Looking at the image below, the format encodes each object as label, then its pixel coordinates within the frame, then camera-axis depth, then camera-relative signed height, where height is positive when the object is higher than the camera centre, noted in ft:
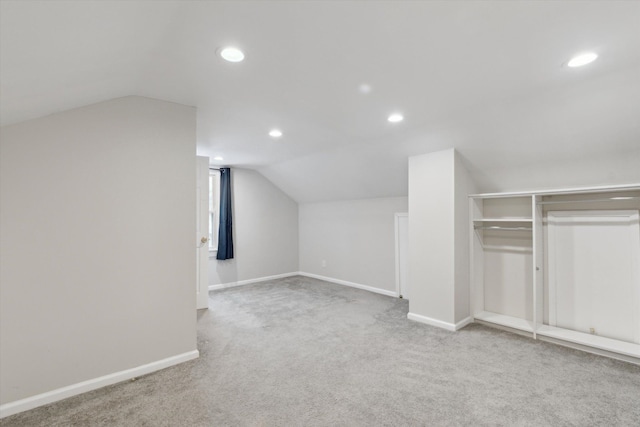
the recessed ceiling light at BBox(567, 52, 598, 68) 6.00 +3.27
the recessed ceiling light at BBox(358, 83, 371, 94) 7.44 +3.32
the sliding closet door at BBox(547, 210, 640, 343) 9.03 -1.83
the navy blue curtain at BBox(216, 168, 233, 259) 17.53 -0.13
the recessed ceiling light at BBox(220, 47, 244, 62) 5.89 +3.38
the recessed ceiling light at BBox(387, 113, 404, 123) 9.33 +3.21
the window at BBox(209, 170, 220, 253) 18.12 +0.80
